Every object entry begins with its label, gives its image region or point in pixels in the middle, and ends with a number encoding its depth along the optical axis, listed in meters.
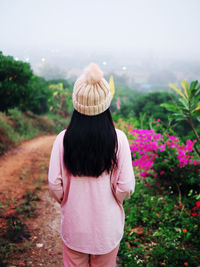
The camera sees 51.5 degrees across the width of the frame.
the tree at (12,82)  6.21
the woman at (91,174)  1.19
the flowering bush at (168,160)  3.39
